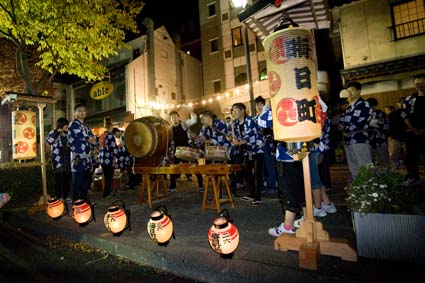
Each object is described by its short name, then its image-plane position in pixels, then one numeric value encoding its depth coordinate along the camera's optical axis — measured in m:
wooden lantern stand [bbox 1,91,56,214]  6.84
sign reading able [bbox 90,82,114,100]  19.94
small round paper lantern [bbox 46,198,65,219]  5.73
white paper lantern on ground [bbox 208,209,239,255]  3.24
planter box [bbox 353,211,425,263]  2.71
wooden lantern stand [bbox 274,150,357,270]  2.87
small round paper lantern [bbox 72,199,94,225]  5.04
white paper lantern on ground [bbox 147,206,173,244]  3.78
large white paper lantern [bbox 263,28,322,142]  3.04
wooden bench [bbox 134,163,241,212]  5.15
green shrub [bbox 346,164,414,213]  2.90
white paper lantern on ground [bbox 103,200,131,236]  4.36
